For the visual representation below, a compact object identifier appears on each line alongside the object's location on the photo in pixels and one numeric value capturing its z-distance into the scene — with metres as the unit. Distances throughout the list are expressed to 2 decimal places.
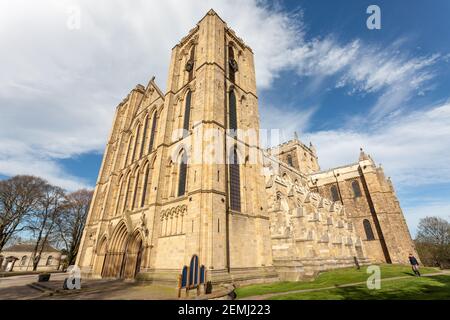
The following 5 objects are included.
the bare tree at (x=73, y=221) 32.22
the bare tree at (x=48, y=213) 29.11
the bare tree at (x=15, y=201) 25.20
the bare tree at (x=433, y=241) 33.62
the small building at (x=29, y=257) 43.94
